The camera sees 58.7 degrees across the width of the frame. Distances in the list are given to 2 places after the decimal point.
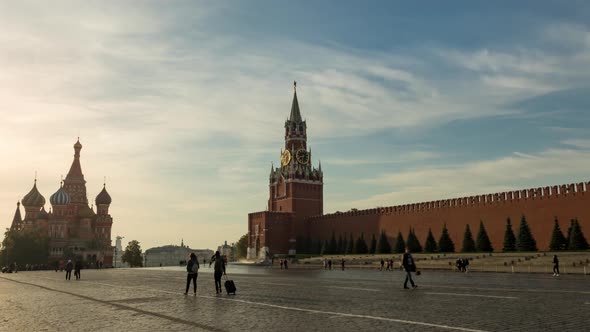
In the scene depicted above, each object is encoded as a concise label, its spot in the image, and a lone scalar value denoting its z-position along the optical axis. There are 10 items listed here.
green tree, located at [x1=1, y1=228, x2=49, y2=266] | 63.66
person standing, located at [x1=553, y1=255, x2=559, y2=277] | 22.08
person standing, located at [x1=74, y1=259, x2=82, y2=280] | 25.95
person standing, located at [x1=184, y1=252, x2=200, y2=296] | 13.45
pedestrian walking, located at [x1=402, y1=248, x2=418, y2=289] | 13.45
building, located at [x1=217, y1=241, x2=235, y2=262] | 169.35
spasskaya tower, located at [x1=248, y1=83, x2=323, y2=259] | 70.38
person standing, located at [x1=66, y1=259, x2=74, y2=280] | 25.86
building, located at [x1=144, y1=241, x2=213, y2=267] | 169.88
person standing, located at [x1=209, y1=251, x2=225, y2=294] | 13.59
